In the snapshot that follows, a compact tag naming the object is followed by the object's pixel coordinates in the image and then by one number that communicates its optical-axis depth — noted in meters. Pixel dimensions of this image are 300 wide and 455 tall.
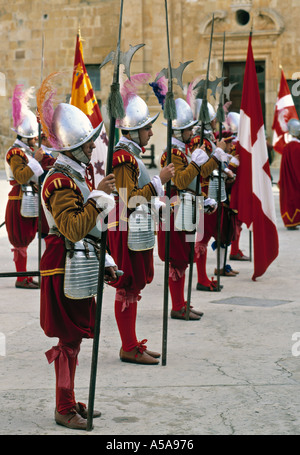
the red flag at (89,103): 15.23
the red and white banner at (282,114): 26.68
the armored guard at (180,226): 12.27
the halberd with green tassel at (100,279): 7.35
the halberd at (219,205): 14.29
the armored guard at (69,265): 7.57
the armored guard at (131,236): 9.84
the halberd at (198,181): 11.68
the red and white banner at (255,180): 15.05
